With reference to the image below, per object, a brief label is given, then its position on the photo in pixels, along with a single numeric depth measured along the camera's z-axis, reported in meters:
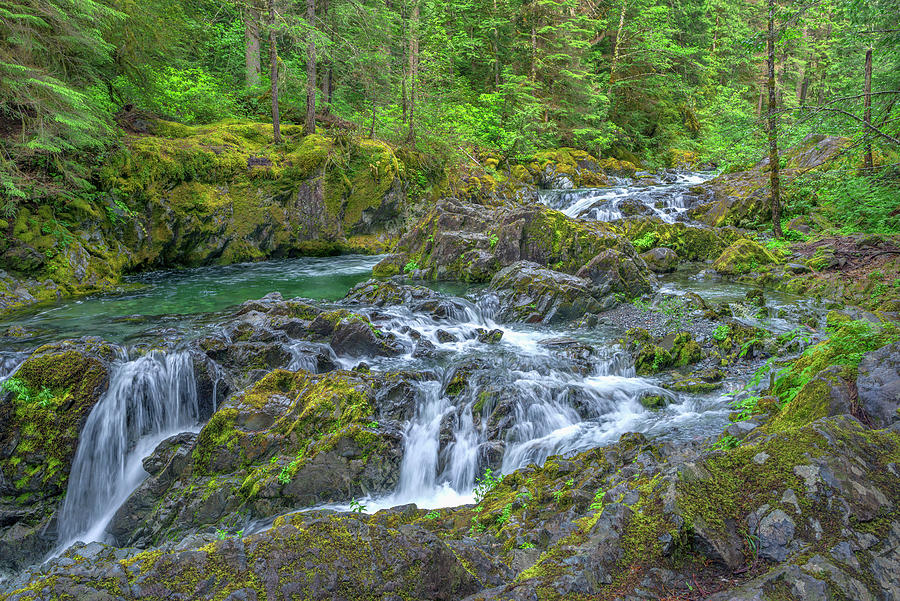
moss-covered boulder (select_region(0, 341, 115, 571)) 5.29
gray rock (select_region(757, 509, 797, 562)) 2.05
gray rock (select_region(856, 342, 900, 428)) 3.30
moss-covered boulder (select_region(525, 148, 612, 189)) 26.33
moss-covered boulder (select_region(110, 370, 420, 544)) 5.00
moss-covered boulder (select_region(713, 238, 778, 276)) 12.68
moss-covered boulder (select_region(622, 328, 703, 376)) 7.86
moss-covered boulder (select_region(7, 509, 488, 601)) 1.94
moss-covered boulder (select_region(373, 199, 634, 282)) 13.27
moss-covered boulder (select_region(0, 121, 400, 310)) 11.77
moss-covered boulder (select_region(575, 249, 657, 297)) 11.55
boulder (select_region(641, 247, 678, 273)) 13.82
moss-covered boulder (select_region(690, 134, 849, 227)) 16.09
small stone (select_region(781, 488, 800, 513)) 2.18
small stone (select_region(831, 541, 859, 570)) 1.91
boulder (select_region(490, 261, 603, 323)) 10.66
